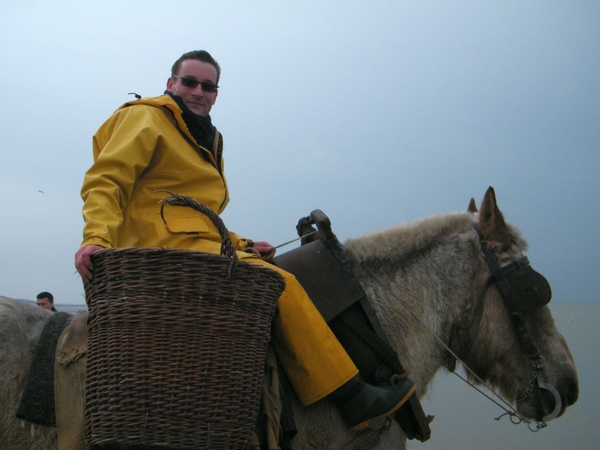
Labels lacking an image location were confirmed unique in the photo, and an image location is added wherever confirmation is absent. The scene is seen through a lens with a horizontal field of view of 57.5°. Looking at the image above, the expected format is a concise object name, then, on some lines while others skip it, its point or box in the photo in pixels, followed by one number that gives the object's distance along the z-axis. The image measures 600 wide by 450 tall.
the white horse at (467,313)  3.10
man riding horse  2.63
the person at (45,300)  9.27
